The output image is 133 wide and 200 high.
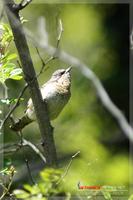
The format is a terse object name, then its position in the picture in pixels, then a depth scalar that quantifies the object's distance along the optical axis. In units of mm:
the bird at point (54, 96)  7977
